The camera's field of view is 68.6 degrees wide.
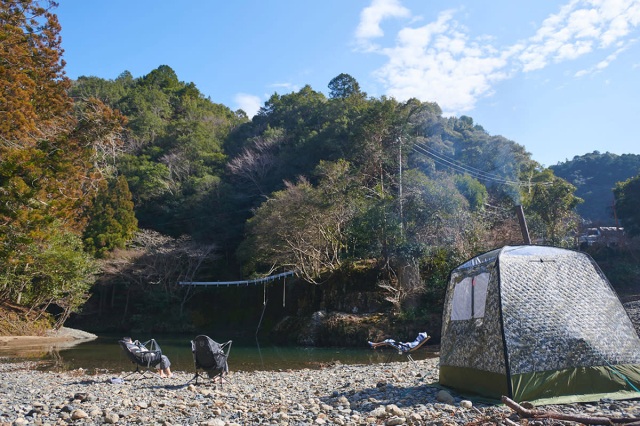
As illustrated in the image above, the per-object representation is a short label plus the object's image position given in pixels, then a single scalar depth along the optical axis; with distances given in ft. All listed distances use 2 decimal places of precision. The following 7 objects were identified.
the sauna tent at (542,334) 16.87
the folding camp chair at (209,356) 25.25
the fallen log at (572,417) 12.65
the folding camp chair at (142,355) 28.73
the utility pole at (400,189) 67.01
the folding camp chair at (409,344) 40.11
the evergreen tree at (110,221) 96.99
